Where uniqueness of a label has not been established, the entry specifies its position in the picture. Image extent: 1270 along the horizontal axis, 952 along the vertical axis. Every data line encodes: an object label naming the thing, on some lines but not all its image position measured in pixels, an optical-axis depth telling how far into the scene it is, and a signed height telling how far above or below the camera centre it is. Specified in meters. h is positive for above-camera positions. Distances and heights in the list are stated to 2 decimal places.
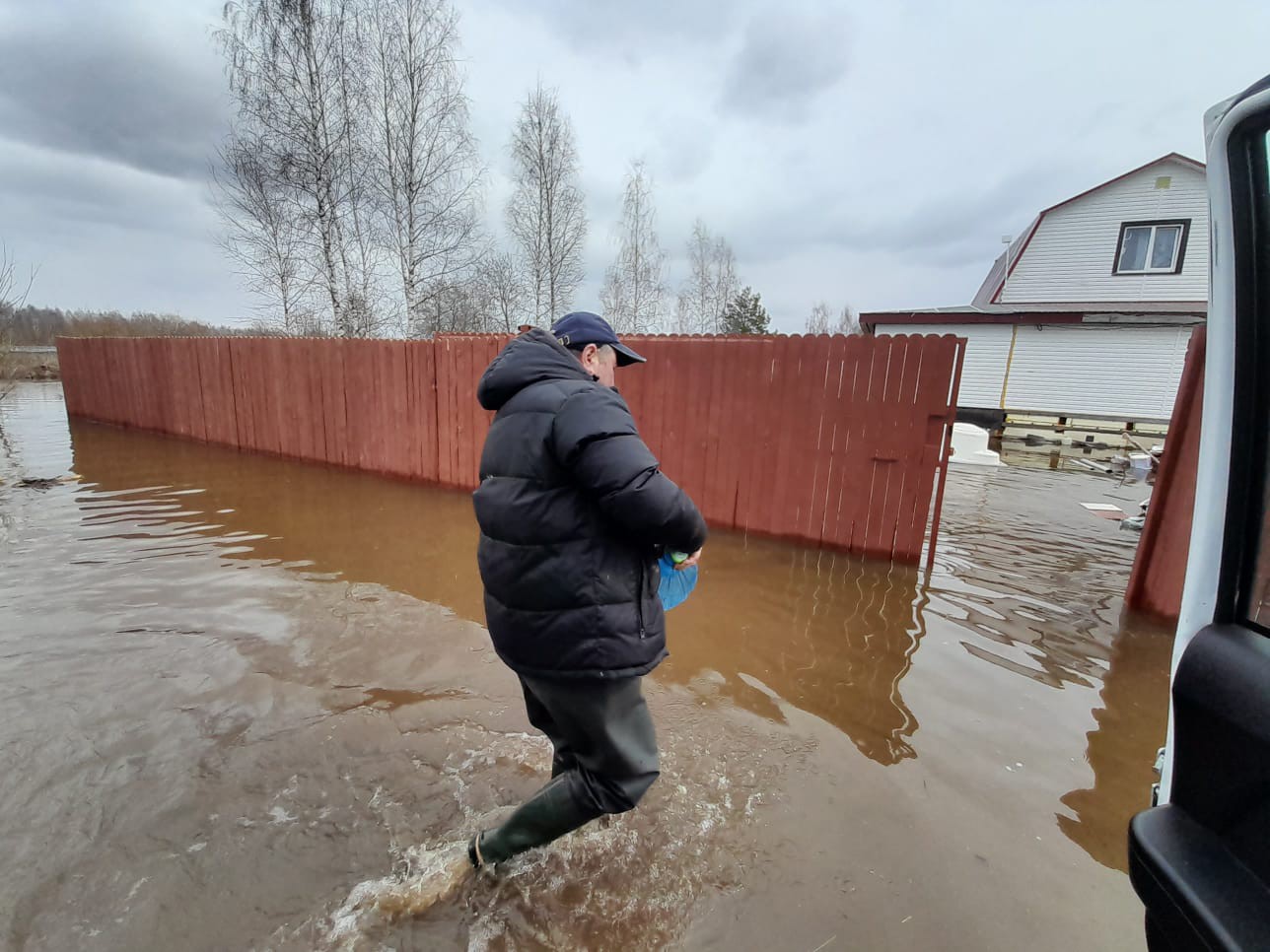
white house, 14.74 +2.20
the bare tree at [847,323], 53.64 +6.13
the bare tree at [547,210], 16.72 +4.84
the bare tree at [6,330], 11.31 +0.33
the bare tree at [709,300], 28.69 +3.94
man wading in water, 1.42 -0.48
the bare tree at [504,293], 19.33 +2.67
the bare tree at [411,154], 12.62 +4.76
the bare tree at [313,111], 12.29 +5.42
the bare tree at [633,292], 22.00 +3.29
